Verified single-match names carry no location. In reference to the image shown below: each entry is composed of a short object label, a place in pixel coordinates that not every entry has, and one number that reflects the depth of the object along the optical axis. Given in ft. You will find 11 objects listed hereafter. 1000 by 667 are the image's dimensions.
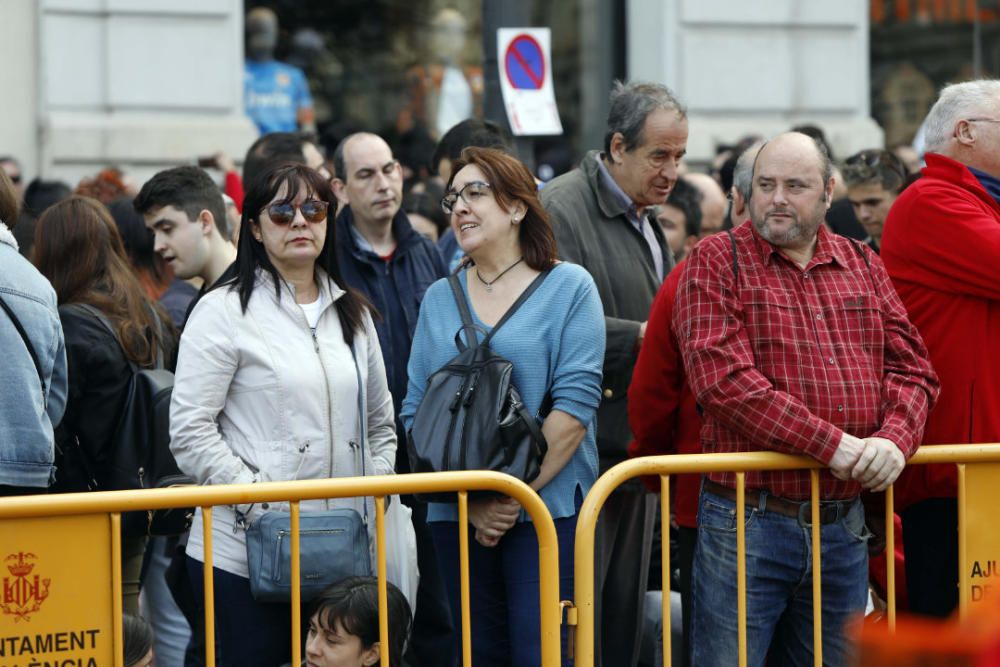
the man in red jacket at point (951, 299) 33.22
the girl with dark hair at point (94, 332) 36.42
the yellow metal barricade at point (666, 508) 30.48
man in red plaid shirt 30.76
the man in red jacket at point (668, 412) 33.63
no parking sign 50.39
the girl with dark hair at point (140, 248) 42.57
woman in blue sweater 31.89
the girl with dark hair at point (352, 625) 31.12
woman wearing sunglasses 31.19
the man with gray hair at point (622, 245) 37.35
